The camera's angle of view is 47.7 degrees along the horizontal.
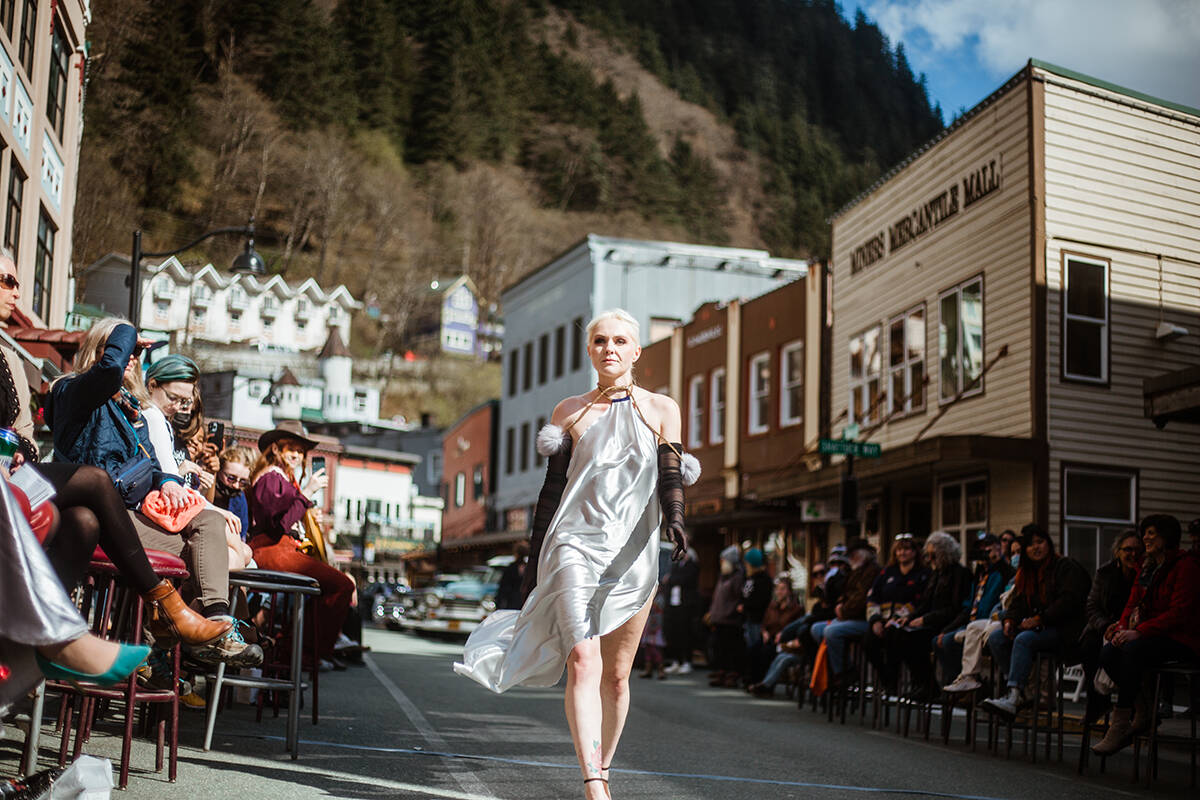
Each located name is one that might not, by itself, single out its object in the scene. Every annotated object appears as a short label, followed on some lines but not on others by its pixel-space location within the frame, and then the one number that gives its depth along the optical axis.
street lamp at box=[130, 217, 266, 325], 19.72
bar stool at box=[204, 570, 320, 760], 6.66
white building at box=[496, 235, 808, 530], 44.56
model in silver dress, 5.68
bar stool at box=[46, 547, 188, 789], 5.43
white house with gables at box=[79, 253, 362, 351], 83.62
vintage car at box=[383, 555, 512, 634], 28.56
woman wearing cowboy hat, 9.01
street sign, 18.92
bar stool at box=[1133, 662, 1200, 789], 8.45
